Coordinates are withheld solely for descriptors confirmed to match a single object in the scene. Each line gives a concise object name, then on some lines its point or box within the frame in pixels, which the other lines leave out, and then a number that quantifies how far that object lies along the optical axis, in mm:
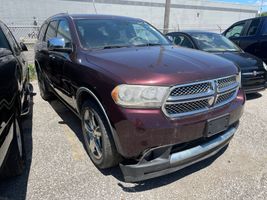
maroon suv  1809
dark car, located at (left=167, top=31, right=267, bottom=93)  4331
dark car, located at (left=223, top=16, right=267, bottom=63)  5488
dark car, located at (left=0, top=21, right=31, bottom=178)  1732
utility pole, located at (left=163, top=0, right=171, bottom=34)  11904
